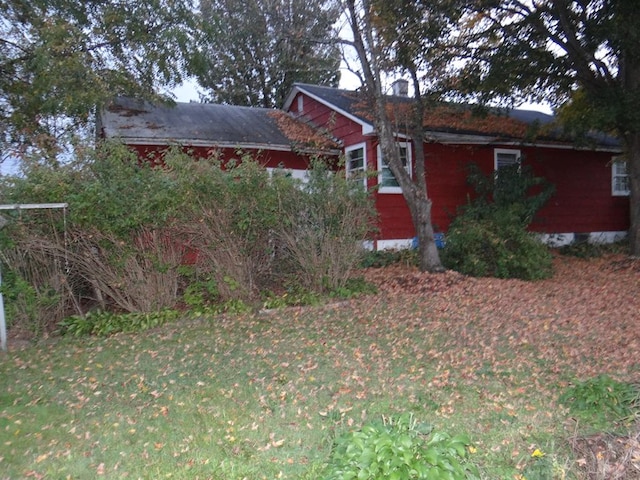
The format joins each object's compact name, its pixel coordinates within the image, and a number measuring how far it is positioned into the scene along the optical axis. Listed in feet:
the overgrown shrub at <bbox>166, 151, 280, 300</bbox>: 24.88
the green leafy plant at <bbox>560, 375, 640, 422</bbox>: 13.80
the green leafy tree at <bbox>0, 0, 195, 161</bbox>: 38.47
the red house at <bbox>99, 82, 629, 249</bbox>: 43.29
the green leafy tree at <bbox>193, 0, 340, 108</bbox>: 33.94
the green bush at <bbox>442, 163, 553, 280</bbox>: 33.73
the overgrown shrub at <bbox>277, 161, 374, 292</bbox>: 27.32
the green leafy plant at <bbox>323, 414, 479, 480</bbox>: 9.88
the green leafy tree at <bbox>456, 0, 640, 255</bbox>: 36.47
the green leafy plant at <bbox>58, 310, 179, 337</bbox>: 23.52
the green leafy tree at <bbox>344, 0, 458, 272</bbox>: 32.99
